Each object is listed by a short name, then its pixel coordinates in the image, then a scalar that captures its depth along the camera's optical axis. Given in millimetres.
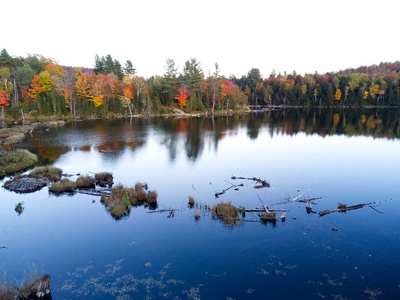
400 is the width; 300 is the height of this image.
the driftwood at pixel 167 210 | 19152
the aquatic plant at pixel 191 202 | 20359
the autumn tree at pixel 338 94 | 134738
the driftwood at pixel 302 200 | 20125
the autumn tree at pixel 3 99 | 73000
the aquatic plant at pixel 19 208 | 19938
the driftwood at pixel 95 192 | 22578
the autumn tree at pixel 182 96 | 96625
